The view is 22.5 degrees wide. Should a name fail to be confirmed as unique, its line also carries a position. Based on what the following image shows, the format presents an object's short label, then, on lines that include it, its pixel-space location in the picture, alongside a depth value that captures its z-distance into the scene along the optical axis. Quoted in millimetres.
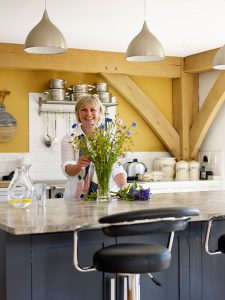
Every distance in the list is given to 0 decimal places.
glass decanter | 3410
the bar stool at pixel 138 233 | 2494
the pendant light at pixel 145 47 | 4213
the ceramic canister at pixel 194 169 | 7895
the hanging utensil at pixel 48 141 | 7383
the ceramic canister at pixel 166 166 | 7957
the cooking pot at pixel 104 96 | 7514
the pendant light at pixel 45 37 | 3873
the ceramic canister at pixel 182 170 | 7848
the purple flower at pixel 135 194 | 3922
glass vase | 3837
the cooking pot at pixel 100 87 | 7566
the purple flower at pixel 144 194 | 3943
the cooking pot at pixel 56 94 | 7152
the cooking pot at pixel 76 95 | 7344
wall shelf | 7185
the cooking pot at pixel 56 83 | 7188
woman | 4027
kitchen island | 2787
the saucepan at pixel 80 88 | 7323
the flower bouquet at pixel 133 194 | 3928
